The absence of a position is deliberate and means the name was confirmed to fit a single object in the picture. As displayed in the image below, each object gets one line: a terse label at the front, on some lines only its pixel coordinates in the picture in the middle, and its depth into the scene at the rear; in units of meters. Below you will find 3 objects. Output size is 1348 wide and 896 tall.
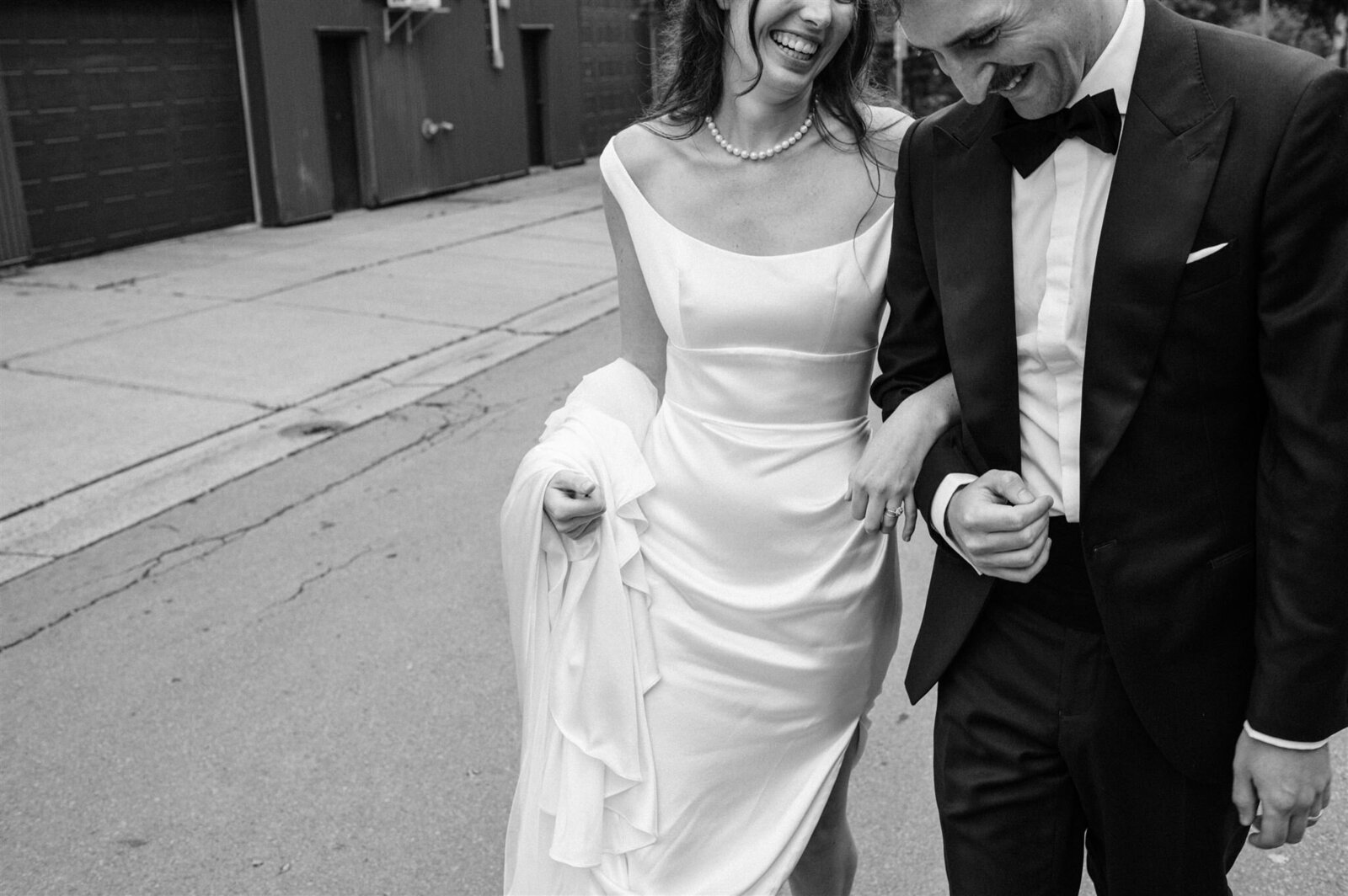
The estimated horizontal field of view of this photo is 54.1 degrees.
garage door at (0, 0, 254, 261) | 11.52
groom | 1.62
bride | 2.38
